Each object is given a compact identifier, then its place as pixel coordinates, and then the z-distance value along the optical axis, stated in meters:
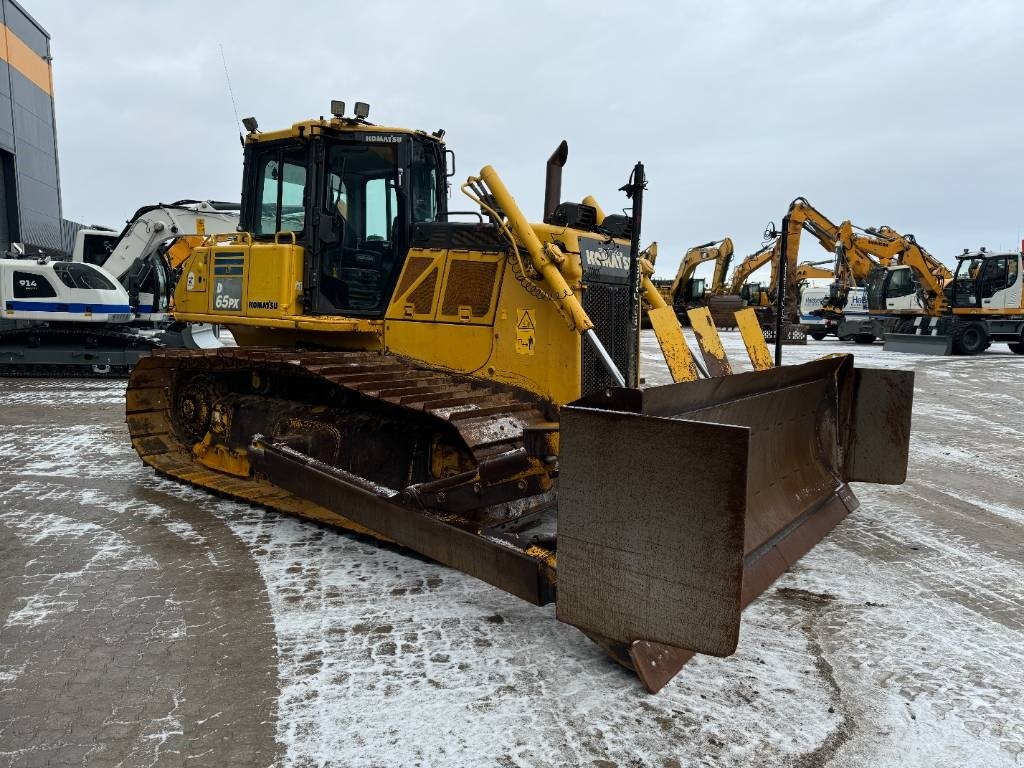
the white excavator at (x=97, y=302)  12.90
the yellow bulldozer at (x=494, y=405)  2.42
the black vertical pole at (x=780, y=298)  4.84
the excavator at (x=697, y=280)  28.62
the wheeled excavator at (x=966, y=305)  19.89
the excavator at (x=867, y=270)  21.75
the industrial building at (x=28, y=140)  23.05
